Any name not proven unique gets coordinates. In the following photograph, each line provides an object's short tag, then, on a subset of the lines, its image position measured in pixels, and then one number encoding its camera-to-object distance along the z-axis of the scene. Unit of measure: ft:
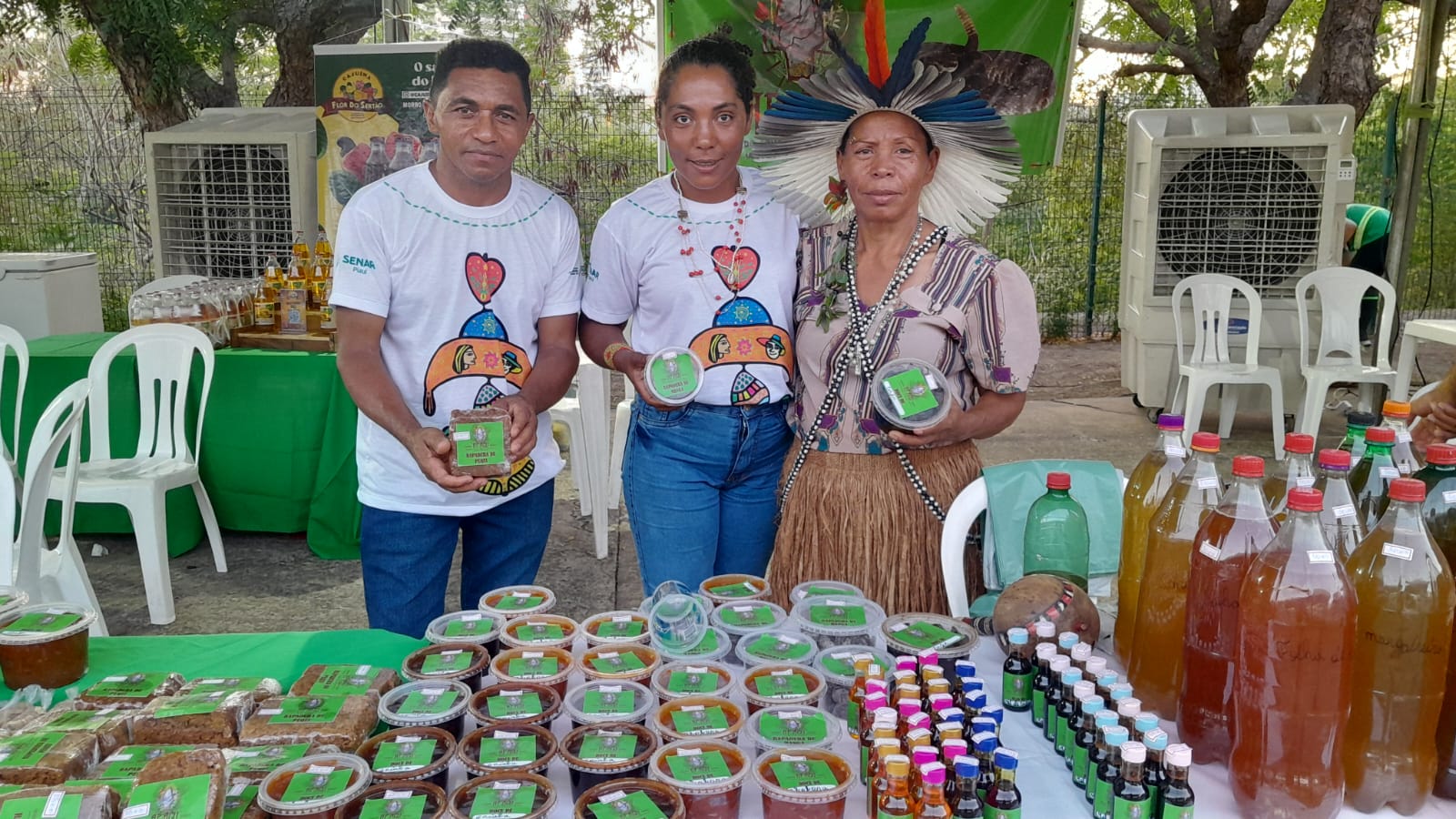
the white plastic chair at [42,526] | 10.11
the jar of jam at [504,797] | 3.95
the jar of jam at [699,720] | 4.50
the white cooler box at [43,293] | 19.97
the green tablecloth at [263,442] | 14.49
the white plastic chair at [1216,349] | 19.65
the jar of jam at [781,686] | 4.79
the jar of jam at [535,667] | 5.01
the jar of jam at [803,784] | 4.06
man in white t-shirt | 7.11
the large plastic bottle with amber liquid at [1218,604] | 4.32
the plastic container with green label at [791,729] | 4.46
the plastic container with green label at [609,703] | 4.59
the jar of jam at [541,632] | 5.39
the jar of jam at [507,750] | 4.31
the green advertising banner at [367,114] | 17.93
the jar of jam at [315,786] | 3.97
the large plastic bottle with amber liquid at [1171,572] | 4.79
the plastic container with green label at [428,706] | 4.60
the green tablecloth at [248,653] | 5.66
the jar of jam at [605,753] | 4.25
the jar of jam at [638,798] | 4.00
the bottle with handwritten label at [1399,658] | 3.96
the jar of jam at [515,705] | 4.63
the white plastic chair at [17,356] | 13.97
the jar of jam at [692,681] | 4.91
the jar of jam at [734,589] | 5.94
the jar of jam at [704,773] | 4.11
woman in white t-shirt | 7.39
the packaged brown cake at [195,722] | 4.60
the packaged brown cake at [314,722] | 4.50
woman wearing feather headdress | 7.11
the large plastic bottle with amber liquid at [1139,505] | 5.23
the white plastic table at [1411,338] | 16.99
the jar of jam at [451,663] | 5.03
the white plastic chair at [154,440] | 12.98
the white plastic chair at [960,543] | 7.02
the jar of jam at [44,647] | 5.27
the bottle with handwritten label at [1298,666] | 3.88
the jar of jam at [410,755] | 4.22
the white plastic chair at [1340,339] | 19.29
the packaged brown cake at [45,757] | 4.18
